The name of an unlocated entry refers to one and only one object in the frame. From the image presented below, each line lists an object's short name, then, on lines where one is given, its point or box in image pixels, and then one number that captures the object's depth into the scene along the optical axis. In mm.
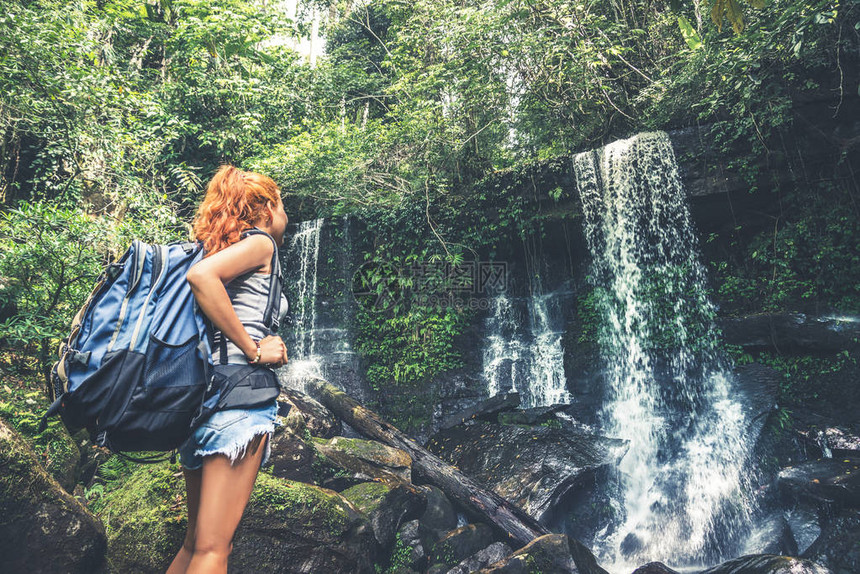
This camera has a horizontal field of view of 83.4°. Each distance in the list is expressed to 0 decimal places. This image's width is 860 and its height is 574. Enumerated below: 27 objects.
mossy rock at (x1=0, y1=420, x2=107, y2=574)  2715
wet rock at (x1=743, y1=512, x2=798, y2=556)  5309
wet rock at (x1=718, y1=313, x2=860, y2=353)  7074
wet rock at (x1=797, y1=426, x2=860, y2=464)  6051
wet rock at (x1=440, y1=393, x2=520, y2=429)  8234
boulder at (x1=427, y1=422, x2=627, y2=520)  6172
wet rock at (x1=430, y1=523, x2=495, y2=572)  4852
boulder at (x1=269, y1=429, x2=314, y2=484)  4785
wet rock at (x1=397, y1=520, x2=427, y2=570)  4789
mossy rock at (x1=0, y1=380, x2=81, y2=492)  4109
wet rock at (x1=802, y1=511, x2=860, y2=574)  4348
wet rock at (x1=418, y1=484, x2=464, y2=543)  5281
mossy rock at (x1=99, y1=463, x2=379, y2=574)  3186
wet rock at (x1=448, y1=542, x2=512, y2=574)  4730
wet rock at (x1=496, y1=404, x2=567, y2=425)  7977
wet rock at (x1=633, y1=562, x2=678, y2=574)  4562
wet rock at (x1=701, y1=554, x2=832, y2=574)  3805
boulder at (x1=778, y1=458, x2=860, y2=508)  4969
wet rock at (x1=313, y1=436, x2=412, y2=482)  5531
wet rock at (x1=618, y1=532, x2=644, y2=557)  6008
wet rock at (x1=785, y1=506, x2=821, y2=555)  5152
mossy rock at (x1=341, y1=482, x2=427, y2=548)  4645
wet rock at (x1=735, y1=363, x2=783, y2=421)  7094
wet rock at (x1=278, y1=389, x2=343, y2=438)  6539
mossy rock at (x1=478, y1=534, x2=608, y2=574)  4207
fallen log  5223
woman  1466
